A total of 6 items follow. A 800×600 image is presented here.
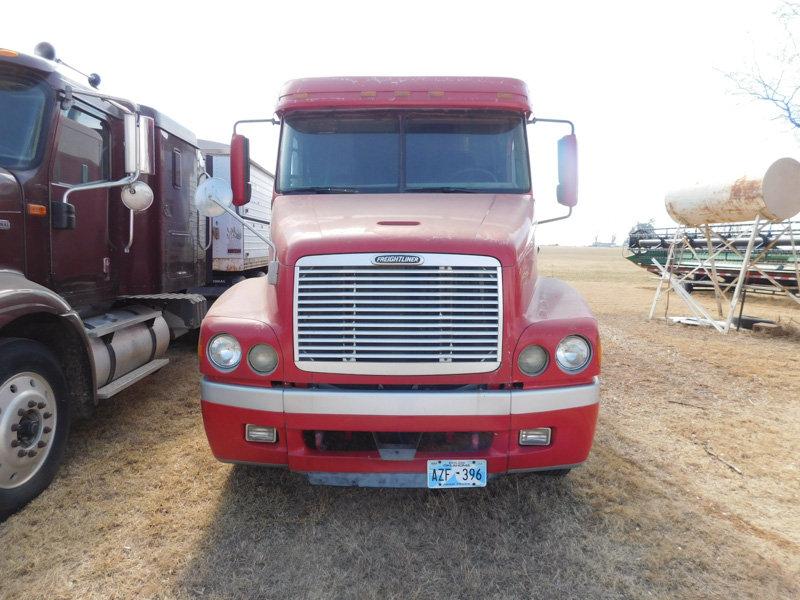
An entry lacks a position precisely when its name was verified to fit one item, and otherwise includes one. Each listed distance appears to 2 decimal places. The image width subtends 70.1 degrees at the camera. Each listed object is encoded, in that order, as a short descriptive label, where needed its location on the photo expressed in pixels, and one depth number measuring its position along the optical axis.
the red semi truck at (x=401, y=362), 3.02
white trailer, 8.10
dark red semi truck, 3.49
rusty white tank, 9.62
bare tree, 14.41
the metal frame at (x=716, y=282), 10.16
